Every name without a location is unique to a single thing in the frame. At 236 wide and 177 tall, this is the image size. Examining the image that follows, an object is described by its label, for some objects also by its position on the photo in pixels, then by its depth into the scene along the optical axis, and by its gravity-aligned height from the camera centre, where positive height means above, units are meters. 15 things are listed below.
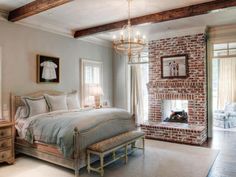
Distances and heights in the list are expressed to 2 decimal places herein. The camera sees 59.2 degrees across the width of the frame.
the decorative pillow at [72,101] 5.31 -0.43
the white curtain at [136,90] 7.48 -0.21
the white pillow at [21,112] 4.37 -0.58
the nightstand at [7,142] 3.79 -1.06
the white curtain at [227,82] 8.77 +0.08
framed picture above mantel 5.96 +0.53
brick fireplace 5.43 -0.20
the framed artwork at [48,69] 5.07 +0.39
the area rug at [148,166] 3.45 -1.49
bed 3.39 -0.87
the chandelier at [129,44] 3.60 +0.72
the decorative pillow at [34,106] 4.37 -0.45
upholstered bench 3.40 -1.08
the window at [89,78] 6.36 +0.21
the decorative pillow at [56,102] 4.82 -0.42
